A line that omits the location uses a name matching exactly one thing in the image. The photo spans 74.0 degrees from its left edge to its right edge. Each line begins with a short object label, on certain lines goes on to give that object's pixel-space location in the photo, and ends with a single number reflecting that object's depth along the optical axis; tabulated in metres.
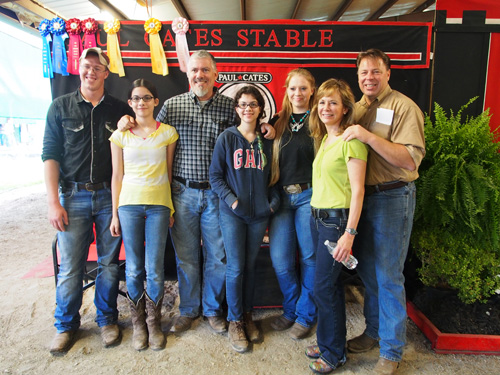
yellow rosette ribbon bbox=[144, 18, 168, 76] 3.09
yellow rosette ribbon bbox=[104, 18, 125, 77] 3.09
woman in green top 1.55
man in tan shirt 1.55
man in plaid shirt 2.02
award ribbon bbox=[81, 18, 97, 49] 3.08
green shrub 1.90
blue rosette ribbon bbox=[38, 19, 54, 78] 3.10
